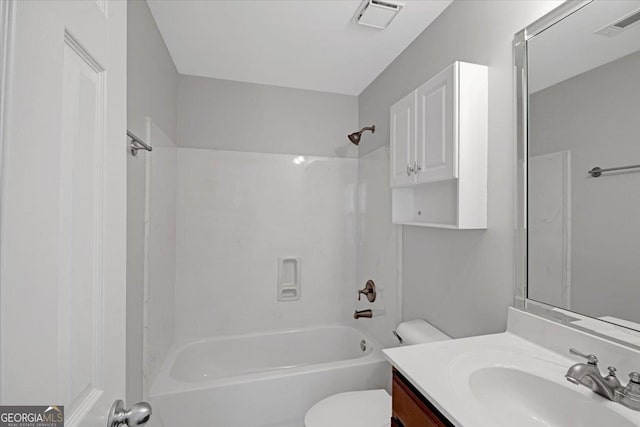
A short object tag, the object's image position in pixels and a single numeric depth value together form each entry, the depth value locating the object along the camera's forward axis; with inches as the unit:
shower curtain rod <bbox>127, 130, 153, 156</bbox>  54.5
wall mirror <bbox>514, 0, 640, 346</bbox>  34.0
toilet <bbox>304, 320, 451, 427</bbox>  58.4
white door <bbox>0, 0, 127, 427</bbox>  14.4
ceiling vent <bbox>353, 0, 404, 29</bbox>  61.9
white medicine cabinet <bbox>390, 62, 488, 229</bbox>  51.4
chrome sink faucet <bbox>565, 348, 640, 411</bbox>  28.8
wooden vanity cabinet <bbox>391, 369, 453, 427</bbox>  32.8
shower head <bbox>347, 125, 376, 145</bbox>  102.2
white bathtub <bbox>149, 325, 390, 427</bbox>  64.8
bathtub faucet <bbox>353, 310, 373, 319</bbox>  93.4
